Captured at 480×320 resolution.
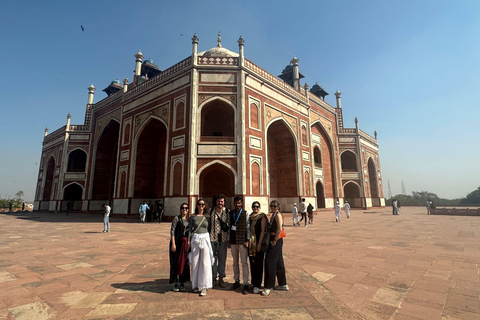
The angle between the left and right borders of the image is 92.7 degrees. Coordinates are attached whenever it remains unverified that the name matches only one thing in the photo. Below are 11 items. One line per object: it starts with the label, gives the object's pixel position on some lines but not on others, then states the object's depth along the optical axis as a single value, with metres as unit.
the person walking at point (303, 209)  11.65
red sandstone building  14.04
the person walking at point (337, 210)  13.12
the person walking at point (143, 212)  13.58
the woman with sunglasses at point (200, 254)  3.25
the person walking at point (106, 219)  9.30
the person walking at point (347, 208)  15.56
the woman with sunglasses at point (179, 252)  3.38
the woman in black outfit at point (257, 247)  3.39
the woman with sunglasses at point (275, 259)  3.30
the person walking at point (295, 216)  11.72
